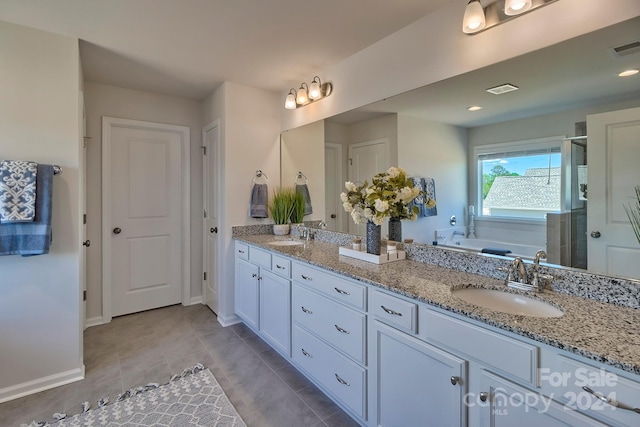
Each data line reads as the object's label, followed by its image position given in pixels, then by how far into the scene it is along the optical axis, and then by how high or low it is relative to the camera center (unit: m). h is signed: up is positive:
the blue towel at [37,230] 1.95 -0.09
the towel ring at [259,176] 3.23 +0.39
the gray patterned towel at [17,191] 1.91 +0.15
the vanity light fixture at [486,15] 1.51 +0.97
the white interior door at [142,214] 3.24 +0.01
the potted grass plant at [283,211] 3.18 +0.04
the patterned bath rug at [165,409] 1.78 -1.15
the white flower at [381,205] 1.86 +0.05
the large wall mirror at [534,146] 1.29 +0.36
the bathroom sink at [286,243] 2.71 -0.25
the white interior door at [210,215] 3.32 +0.00
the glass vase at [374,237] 2.00 -0.14
